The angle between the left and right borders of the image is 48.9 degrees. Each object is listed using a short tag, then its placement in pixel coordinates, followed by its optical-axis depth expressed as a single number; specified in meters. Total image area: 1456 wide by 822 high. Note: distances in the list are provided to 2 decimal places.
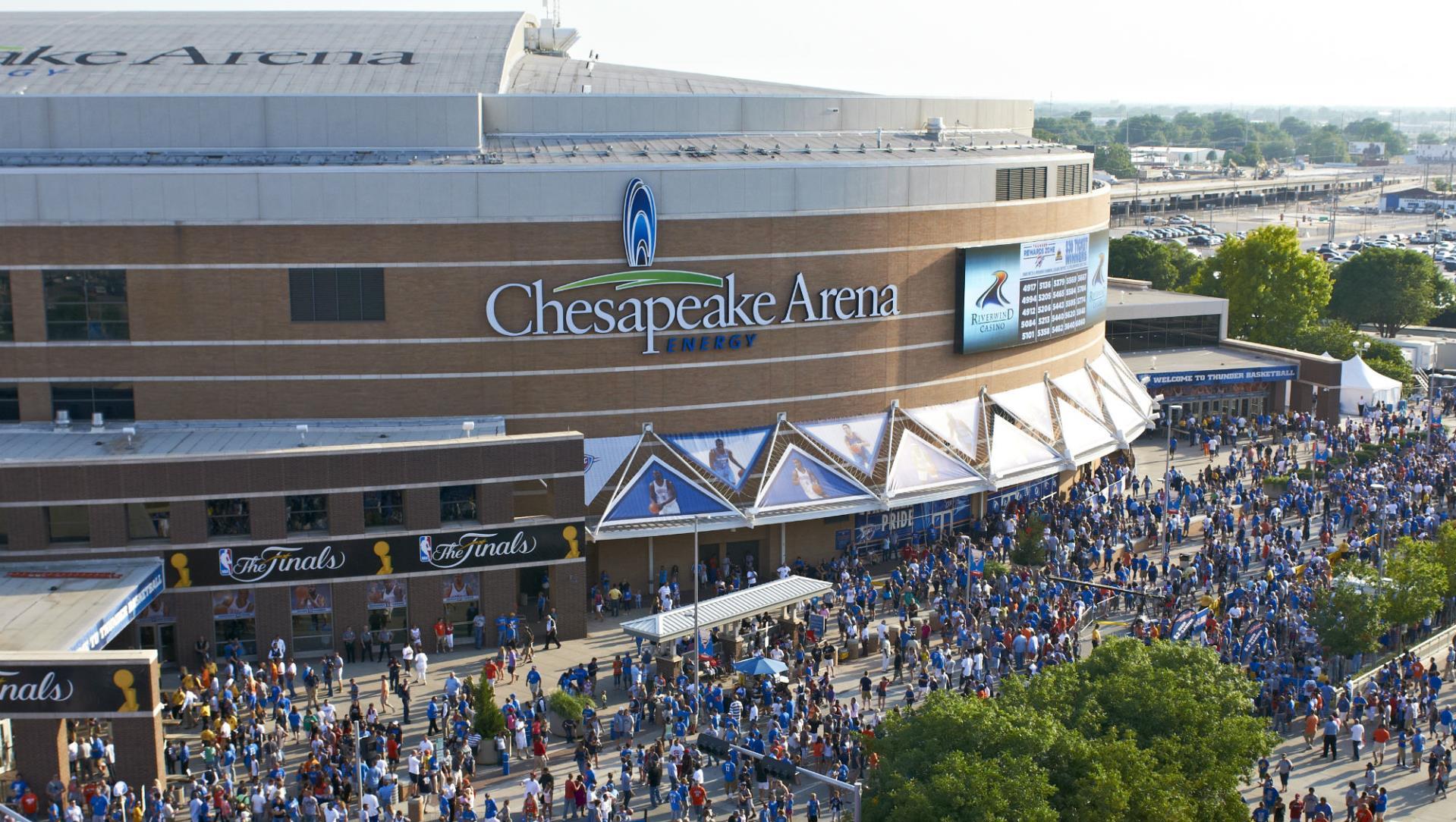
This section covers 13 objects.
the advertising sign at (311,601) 46.19
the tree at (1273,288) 92.00
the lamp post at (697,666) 41.03
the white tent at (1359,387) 79.12
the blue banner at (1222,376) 77.50
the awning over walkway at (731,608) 43.34
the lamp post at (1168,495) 57.16
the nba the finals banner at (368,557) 44.94
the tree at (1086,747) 28.78
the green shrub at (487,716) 39.16
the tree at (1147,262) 113.19
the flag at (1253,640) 44.97
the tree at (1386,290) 106.62
